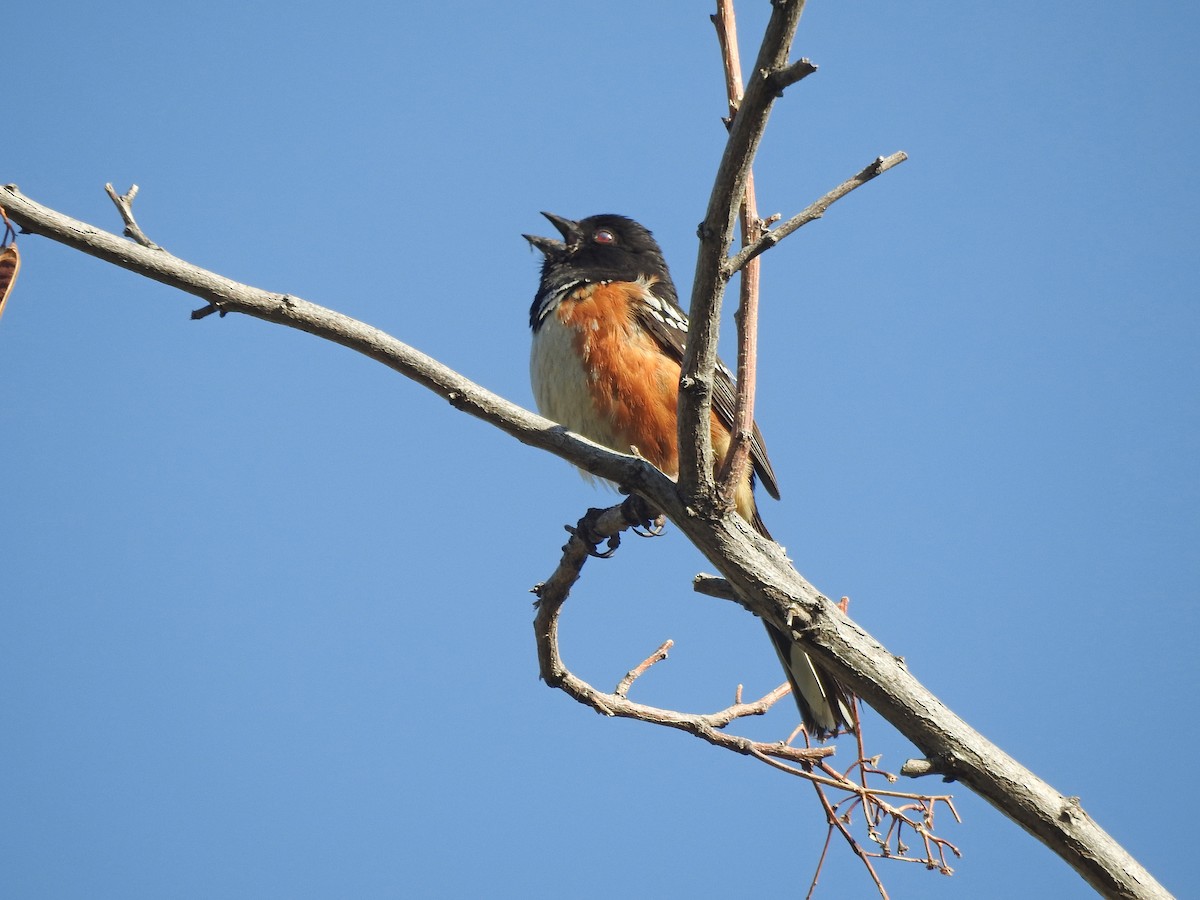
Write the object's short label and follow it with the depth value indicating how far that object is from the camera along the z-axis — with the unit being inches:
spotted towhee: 399.9
